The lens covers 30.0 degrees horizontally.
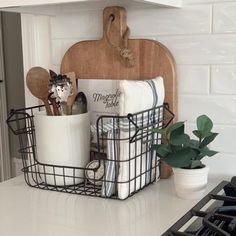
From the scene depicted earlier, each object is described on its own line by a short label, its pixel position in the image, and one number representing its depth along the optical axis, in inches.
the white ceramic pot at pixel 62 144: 44.6
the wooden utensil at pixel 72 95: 46.8
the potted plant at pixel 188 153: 39.4
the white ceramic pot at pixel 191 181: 40.2
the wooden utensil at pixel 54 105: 46.2
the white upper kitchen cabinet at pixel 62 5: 41.5
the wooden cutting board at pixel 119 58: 47.4
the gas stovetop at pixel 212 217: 31.4
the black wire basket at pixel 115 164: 41.8
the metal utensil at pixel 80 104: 47.8
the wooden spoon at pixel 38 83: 47.3
